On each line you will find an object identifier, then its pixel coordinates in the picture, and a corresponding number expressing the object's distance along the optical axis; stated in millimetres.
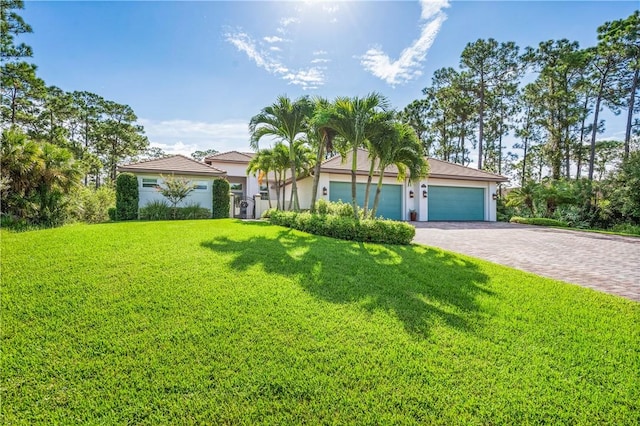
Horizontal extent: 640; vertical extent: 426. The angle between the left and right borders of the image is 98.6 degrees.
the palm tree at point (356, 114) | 9070
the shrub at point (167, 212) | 15523
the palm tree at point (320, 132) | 9396
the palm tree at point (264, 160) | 16516
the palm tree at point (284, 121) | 11914
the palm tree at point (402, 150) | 9445
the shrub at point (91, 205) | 13750
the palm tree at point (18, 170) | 10828
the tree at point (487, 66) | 26000
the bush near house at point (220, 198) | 17625
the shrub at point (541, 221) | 17938
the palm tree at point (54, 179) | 11742
